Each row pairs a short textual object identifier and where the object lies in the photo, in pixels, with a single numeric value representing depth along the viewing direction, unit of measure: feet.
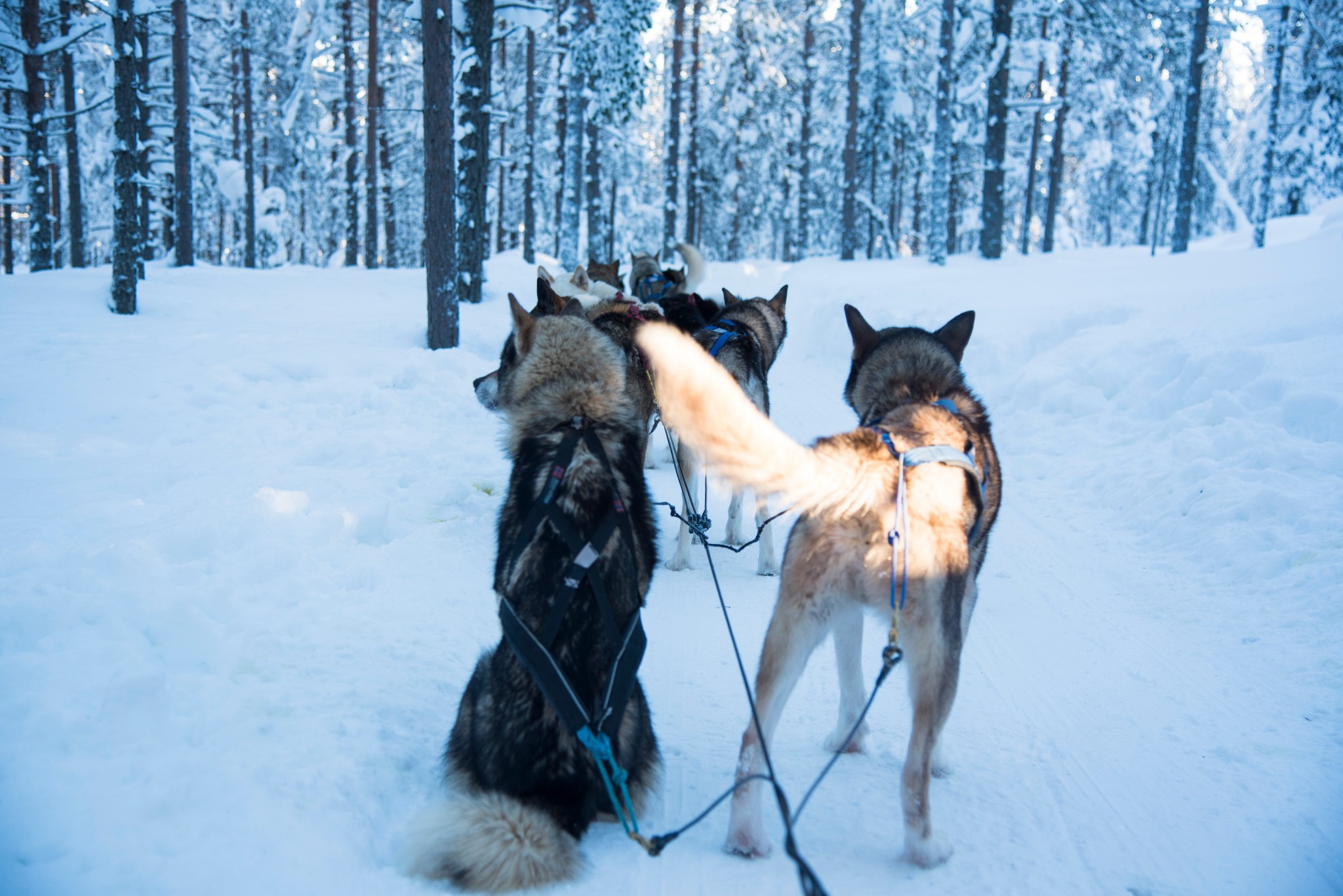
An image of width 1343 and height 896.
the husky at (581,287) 30.96
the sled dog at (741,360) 17.65
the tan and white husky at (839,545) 7.12
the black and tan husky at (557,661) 7.06
